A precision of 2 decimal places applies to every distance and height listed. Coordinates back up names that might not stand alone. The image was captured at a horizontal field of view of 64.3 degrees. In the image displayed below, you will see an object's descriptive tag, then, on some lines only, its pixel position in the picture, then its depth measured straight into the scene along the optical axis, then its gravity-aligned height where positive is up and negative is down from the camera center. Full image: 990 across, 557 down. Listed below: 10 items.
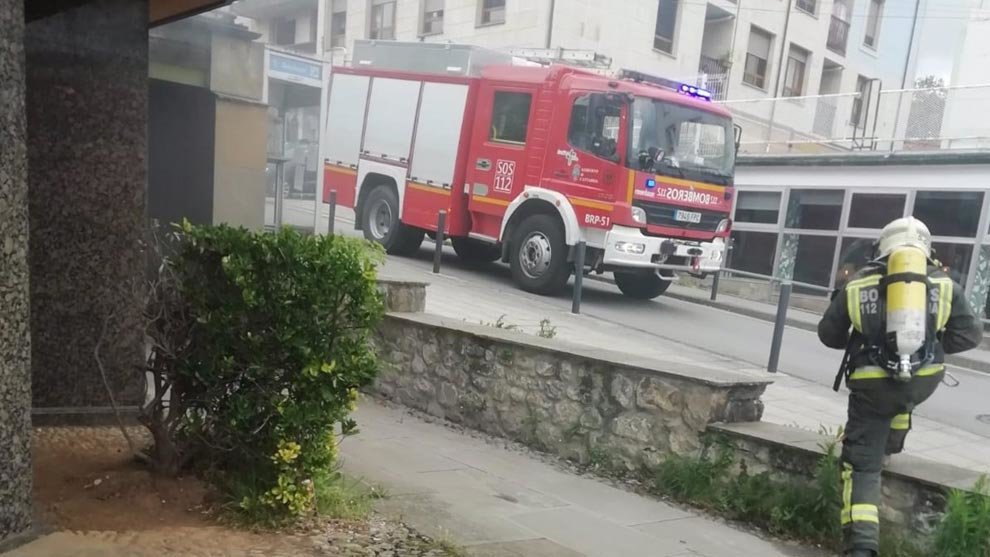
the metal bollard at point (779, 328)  9.39 -1.55
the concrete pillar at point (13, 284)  2.95 -0.60
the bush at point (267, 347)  3.55 -0.91
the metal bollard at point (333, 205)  14.32 -0.93
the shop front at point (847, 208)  14.75 -0.06
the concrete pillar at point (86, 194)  4.43 -0.35
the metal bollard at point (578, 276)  11.03 -1.36
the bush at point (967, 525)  3.87 -1.52
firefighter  3.91 -0.69
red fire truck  11.42 +0.20
